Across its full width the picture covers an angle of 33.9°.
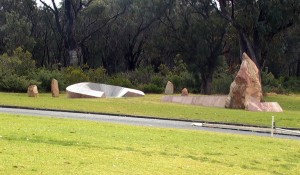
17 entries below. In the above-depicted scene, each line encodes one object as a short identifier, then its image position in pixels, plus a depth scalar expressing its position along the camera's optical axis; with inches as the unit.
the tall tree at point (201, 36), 1988.2
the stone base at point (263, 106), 1096.9
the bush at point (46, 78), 1681.8
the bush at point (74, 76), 1785.2
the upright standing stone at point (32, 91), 1346.0
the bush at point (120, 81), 1865.2
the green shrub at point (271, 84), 2041.8
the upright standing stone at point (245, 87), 1121.4
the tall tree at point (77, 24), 2114.9
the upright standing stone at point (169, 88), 1792.6
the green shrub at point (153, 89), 1889.8
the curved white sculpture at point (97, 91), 1397.6
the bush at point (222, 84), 1881.2
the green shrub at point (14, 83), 1594.5
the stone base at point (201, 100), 1218.6
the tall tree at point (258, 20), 1514.5
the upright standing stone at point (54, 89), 1399.6
